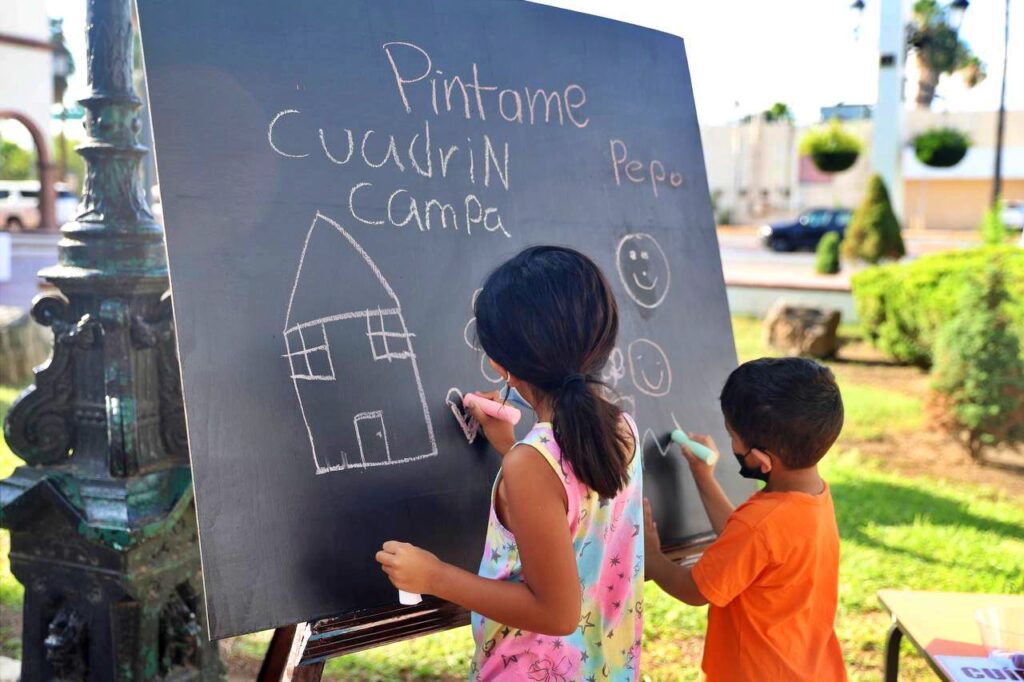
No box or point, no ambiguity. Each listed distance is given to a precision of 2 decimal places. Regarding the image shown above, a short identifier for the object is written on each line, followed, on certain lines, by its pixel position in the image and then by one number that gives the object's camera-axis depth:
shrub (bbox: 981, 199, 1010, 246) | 8.91
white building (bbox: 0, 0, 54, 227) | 21.23
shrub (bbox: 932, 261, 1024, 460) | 6.71
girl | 1.72
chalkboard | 1.93
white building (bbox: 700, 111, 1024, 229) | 40.53
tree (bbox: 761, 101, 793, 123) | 50.66
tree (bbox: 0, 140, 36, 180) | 48.81
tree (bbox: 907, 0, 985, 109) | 44.06
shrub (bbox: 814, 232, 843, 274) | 16.98
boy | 2.15
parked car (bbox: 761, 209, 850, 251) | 27.31
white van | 28.59
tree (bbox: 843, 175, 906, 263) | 15.80
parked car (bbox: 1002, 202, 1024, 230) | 27.85
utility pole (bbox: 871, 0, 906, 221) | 19.38
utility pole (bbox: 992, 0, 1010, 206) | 21.33
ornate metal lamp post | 2.79
